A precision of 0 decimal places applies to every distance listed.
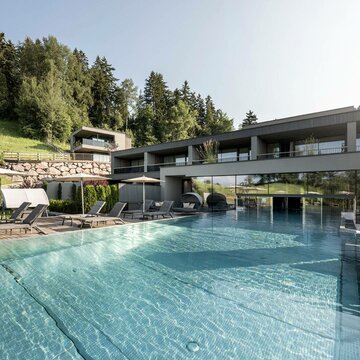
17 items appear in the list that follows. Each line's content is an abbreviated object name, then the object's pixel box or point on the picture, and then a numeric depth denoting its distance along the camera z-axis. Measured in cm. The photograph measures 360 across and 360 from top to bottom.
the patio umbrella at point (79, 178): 1325
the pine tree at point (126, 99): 5750
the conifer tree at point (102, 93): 5678
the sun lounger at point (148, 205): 1649
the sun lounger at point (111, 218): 1116
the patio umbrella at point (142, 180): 1568
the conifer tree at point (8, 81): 4972
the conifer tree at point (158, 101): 5319
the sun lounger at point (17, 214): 1054
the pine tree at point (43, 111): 4481
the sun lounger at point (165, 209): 1478
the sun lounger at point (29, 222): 913
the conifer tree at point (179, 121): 5050
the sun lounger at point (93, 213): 1173
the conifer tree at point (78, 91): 5157
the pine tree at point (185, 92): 5825
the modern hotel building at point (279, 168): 1473
